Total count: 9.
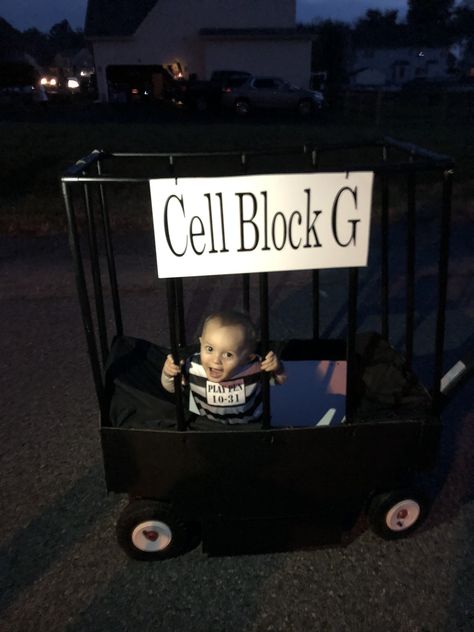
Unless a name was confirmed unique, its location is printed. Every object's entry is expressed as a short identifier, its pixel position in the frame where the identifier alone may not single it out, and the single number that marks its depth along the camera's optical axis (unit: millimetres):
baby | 2256
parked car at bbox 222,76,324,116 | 22109
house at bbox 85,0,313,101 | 29531
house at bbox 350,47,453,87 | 62250
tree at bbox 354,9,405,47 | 62719
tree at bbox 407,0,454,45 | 76188
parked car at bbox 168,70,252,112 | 23798
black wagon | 2096
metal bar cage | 2004
